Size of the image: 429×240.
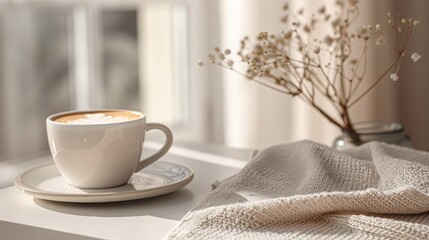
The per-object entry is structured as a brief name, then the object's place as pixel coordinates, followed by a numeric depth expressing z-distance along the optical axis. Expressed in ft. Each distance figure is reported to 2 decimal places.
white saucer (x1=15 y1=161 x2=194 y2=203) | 3.12
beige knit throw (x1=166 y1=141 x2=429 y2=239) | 2.77
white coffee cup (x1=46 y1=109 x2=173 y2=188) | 3.13
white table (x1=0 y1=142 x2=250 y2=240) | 2.93
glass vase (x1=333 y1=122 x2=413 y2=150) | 3.91
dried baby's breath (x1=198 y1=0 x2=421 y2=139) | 5.29
